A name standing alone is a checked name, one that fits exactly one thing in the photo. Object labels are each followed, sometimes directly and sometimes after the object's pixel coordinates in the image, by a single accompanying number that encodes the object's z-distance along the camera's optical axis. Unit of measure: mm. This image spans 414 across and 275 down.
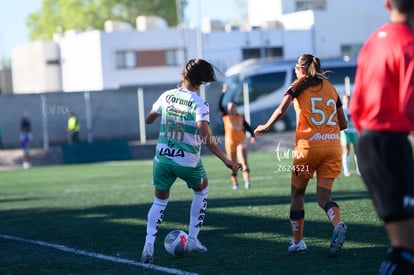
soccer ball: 19016
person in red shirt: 10523
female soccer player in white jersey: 18078
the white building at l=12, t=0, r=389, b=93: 142125
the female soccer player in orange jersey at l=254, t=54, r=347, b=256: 18406
